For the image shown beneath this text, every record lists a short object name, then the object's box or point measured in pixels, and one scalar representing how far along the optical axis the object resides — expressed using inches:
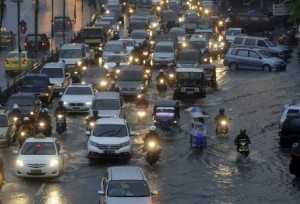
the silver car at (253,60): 2640.3
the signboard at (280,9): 3636.8
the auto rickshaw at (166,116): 1790.1
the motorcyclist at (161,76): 2269.9
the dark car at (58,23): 3624.5
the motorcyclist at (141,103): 1889.9
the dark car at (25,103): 1835.6
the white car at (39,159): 1359.5
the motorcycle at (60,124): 1761.8
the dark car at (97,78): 2255.2
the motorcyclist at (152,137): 1496.2
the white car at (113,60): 2517.2
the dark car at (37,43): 2974.9
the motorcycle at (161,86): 2272.4
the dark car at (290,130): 1598.2
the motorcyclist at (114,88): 2056.3
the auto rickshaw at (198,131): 1610.5
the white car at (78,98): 1977.1
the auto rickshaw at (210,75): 2345.0
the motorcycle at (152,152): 1472.7
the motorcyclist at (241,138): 1523.1
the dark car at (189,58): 2527.1
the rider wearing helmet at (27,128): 1644.9
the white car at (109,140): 1493.6
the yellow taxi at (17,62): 2522.1
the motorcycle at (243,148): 1523.1
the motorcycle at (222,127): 1727.4
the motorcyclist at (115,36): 3312.5
